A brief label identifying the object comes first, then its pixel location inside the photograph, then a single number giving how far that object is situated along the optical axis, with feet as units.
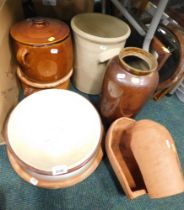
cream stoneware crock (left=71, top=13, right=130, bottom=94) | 3.13
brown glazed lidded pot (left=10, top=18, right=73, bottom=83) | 2.81
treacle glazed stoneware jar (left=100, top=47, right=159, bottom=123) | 2.71
